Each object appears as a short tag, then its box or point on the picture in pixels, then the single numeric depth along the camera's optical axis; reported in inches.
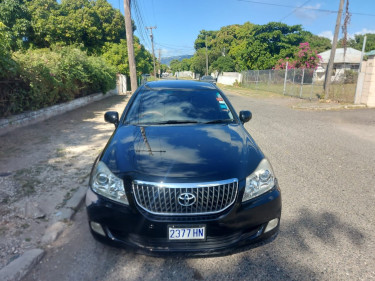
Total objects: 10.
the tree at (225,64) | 1948.8
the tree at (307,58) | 1006.4
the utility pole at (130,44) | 484.0
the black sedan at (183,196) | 85.7
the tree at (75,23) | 781.3
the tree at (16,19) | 721.6
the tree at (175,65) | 5214.6
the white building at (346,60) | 1337.4
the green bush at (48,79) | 295.6
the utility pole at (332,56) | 577.2
